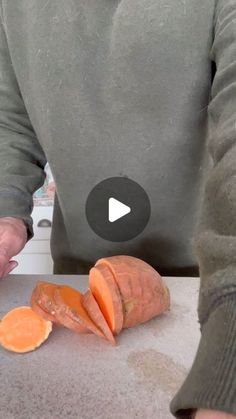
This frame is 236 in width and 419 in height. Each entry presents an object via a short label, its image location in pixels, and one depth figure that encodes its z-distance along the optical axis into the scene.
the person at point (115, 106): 0.64
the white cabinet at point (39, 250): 1.73
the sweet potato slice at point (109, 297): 0.60
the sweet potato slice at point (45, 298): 0.61
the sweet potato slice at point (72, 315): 0.60
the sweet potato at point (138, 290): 0.61
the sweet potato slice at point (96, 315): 0.60
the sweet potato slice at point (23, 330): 0.60
